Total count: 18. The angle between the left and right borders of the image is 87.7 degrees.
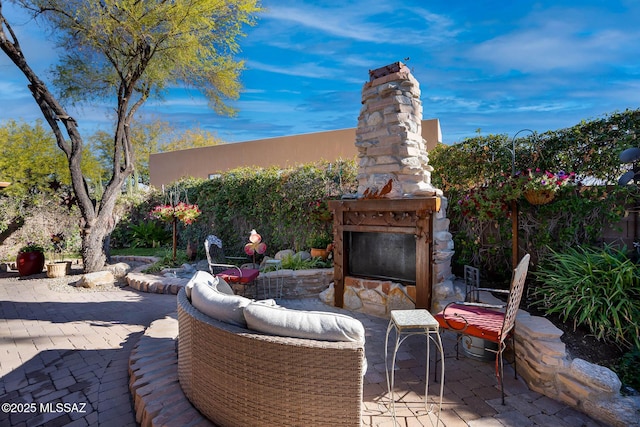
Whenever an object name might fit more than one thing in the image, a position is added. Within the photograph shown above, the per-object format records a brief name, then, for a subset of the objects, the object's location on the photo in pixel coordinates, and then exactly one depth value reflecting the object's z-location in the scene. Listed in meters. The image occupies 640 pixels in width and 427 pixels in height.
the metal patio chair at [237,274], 4.65
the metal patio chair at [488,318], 2.36
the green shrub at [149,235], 10.17
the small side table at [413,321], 2.06
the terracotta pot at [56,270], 7.12
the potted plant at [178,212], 6.80
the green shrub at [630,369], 2.27
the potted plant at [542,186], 3.47
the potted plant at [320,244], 5.82
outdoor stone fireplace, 3.96
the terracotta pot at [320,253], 5.81
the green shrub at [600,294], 2.63
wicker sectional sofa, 1.63
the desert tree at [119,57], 6.88
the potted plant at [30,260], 7.41
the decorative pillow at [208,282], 2.52
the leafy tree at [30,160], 10.16
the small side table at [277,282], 5.23
